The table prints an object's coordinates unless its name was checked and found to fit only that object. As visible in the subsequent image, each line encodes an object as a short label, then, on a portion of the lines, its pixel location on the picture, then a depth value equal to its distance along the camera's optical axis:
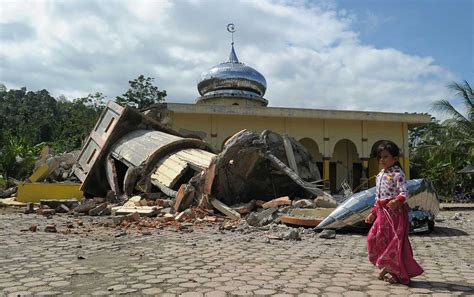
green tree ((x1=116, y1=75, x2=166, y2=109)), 32.59
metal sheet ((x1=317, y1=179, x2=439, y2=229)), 6.68
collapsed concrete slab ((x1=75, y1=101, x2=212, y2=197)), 11.45
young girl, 3.44
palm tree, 20.98
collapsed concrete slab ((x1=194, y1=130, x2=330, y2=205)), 9.29
